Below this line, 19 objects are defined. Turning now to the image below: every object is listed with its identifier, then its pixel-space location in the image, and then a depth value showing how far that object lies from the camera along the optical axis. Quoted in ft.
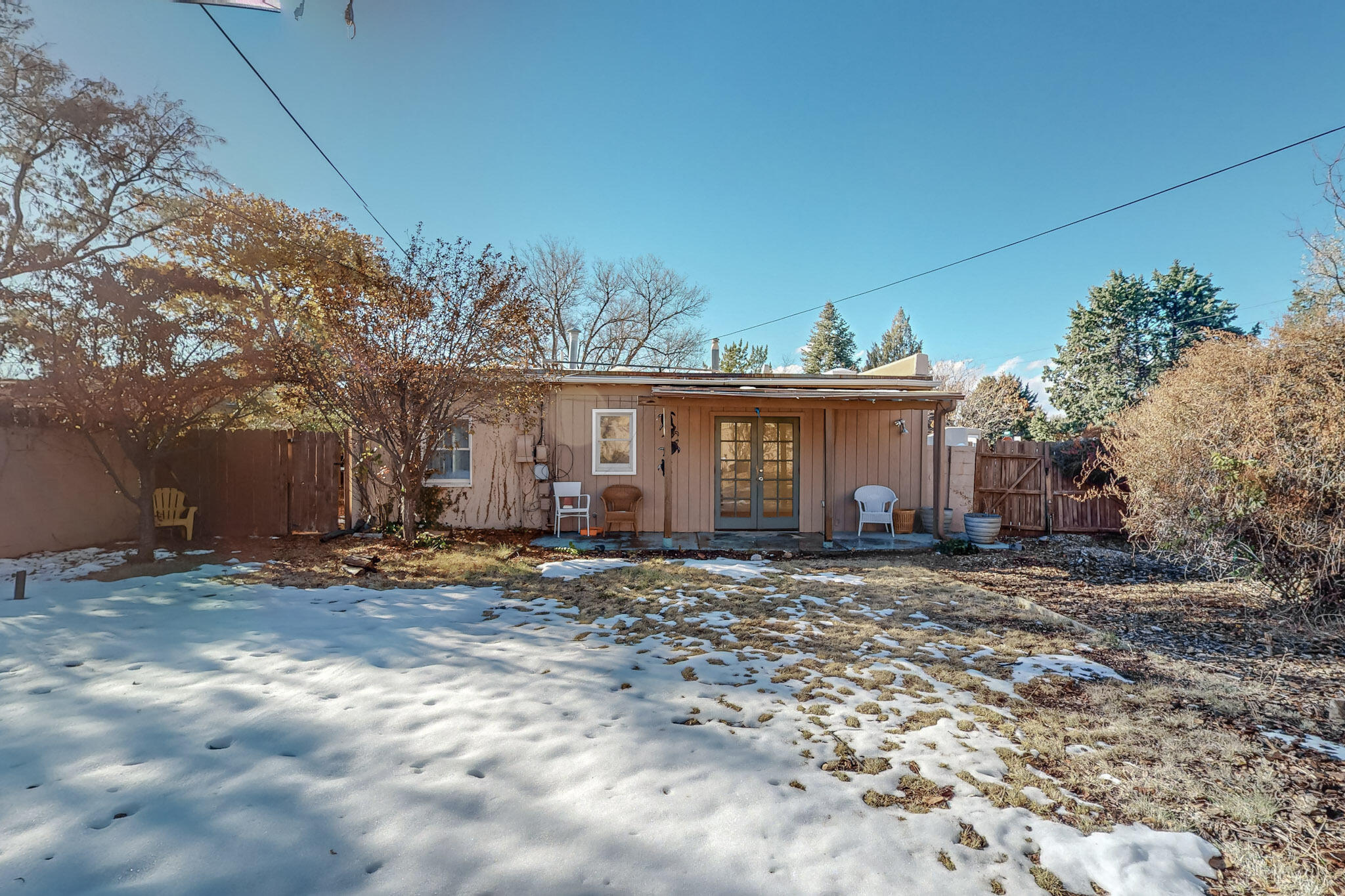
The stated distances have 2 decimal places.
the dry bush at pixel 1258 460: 12.81
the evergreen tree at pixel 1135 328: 62.75
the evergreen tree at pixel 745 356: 93.35
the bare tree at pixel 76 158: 21.59
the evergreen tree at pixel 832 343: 94.12
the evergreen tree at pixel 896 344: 97.55
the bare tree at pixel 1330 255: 14.24
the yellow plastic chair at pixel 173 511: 23.76
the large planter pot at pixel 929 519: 30.01
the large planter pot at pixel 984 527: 27.89
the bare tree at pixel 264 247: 29.55
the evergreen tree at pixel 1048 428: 69.31
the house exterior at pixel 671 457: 29.09
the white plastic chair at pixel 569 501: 28.04
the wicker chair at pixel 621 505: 27.58
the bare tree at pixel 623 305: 73.00
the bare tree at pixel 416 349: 21.97
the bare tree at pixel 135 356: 18.51
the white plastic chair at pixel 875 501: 29.45
